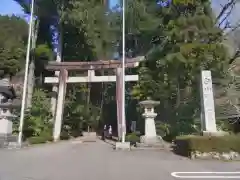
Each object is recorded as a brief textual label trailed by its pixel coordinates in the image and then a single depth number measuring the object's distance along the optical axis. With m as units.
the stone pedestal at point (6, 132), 17.61
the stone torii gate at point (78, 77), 20.61
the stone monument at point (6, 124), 17.55
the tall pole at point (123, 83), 17.30
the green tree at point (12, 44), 31.44
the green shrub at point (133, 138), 19.52
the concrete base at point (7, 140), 16.72
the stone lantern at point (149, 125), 17.53
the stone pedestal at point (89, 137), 23.23
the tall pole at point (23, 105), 16.83
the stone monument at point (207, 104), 14.13
